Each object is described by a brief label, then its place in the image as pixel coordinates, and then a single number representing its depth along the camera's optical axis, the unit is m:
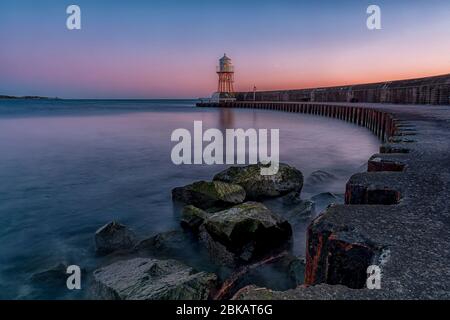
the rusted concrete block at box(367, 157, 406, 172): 3.45
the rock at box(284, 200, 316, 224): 5.54
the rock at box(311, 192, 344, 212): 6.29
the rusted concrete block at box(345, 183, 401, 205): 2.50
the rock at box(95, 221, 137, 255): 4.59
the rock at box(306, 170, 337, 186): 8.31
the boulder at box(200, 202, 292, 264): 3.99
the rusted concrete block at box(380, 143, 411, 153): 4.30
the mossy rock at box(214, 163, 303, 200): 6.35
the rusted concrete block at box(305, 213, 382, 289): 1.62
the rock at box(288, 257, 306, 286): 3.45
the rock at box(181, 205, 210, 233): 4.99
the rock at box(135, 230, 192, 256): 4.50
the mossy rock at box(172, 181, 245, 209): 5.70
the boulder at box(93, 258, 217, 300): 3.05
